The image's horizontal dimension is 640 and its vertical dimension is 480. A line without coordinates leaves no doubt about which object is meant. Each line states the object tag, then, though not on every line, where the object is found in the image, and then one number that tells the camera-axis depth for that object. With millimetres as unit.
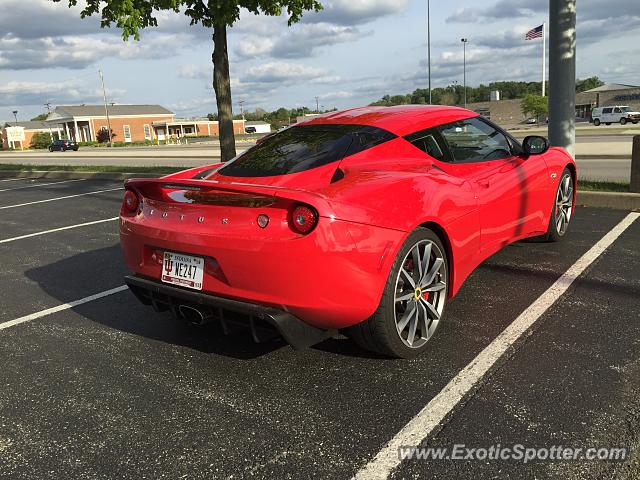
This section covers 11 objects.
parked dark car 54188
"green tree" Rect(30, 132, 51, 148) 77125
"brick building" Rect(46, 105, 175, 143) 83750
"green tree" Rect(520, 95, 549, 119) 60925
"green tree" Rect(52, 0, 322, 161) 9820
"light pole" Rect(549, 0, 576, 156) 7707
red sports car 2625
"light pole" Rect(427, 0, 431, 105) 40344
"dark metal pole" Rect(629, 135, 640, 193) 7203
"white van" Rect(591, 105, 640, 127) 46250
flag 41219
